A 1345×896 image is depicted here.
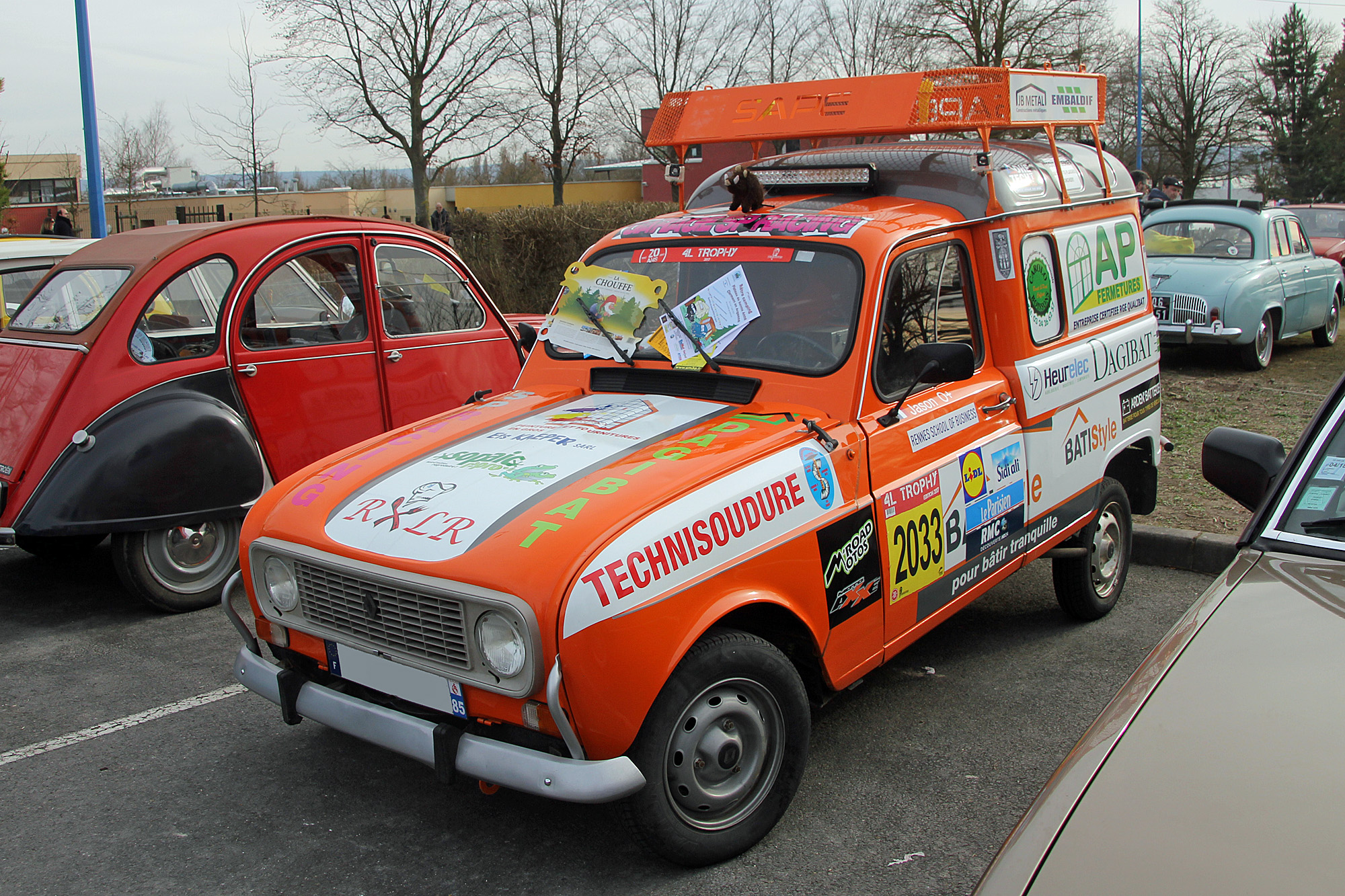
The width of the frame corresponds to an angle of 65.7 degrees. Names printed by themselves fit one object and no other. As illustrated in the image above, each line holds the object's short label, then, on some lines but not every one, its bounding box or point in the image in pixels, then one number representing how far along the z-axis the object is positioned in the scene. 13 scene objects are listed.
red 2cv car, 5.39
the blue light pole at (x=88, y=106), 13.19
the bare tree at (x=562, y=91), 31.06
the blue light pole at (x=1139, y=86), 35.87
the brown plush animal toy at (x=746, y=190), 4.45
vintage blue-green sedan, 11.39
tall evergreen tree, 47.91
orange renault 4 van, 2.97
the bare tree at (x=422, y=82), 27.31
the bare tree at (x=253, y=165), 20.37
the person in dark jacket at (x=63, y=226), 16.64
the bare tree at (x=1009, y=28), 31.59
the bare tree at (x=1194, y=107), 49.56
